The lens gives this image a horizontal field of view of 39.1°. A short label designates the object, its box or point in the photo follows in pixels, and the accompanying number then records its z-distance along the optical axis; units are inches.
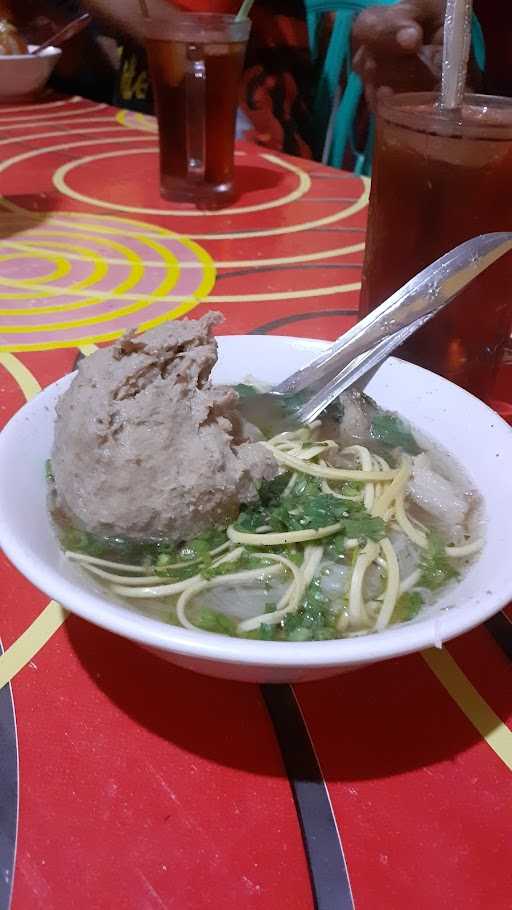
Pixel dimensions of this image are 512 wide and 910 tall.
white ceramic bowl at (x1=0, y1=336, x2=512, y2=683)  6.9
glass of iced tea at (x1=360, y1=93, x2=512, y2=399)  12.1
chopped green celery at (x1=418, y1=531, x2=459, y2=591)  9.7
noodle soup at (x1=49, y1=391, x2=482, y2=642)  9.3
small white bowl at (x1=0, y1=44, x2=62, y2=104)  33.4
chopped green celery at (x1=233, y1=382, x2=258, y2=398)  12.8
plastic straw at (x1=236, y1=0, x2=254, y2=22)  21.4
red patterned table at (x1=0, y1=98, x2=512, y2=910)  6.9
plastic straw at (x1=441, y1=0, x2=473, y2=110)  11.4
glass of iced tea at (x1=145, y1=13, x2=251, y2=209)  21.0
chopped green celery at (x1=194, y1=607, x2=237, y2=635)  9.0
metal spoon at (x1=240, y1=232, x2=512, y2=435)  12.3
